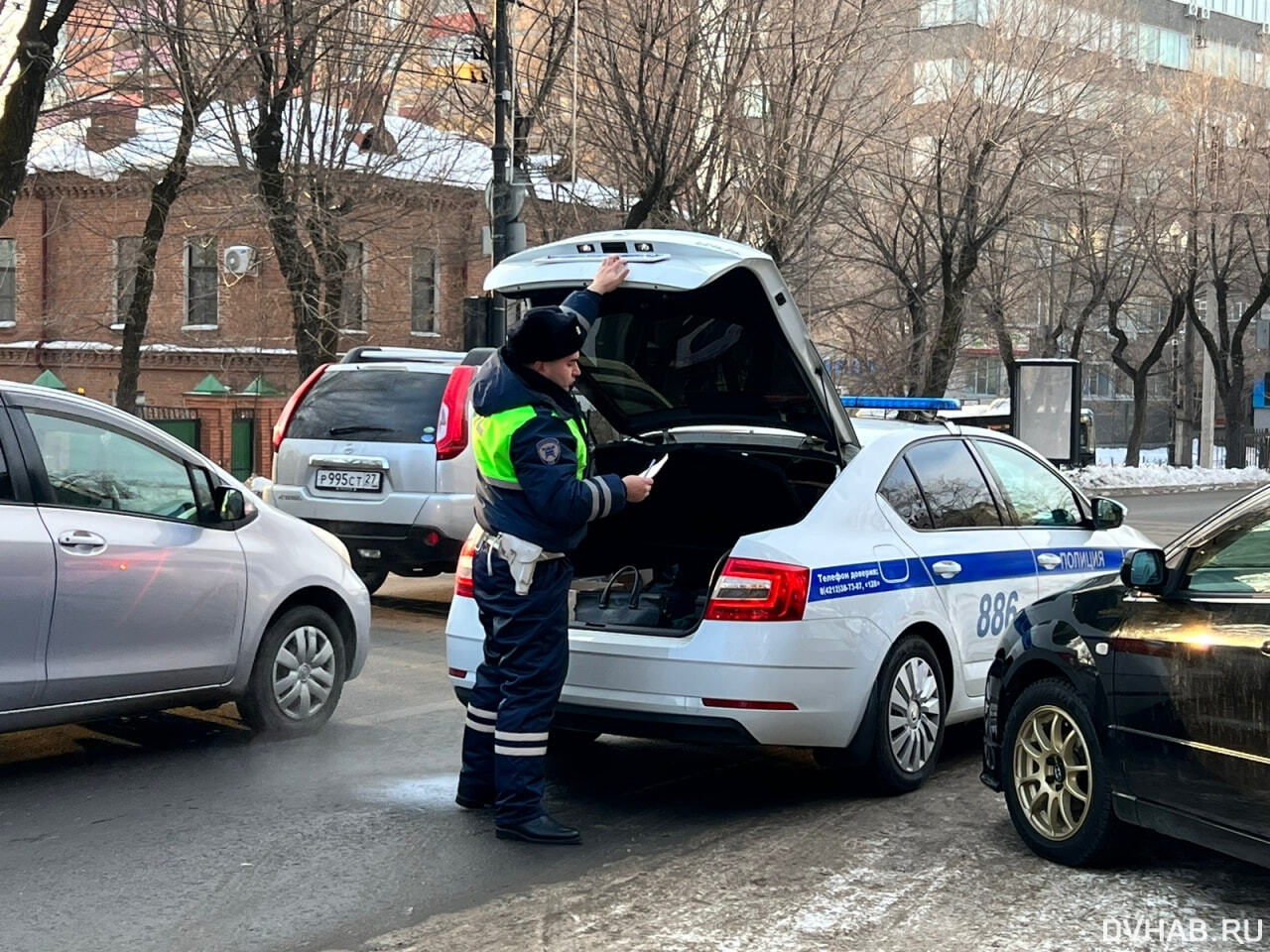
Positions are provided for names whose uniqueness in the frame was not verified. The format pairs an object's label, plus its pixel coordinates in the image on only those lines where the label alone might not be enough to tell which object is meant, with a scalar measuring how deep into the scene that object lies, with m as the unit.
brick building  29.84
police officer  5.34
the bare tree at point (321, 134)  19.34
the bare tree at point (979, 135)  28.16
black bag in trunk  6.13
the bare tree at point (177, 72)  18.19
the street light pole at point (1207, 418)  40.72
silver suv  10.50
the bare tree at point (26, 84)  13.80
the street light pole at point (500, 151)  18.17
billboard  24.38
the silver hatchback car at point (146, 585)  5.96
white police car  5.65
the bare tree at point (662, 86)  20.55
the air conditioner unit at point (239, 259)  27.84
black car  4.45
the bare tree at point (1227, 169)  34.28
